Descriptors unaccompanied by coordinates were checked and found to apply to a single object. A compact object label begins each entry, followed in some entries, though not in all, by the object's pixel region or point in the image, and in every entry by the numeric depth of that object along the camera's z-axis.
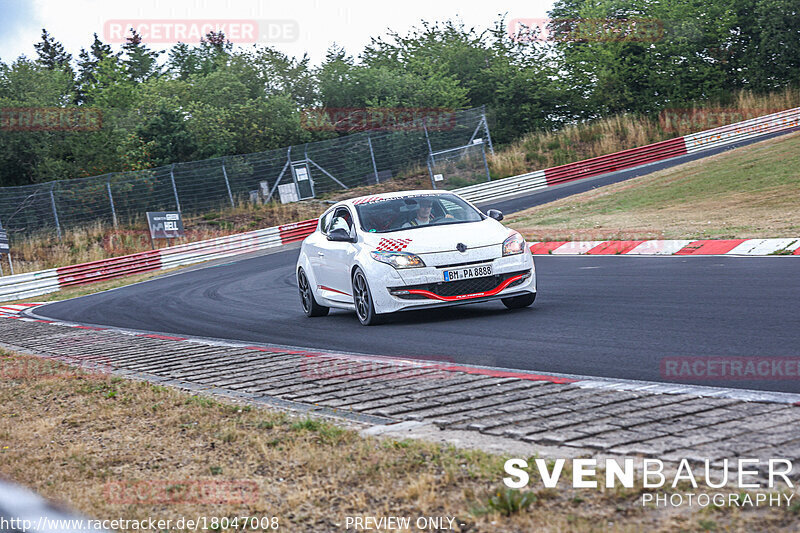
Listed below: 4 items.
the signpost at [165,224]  33.97
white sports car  10.25
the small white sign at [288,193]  39.25
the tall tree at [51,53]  98.12
